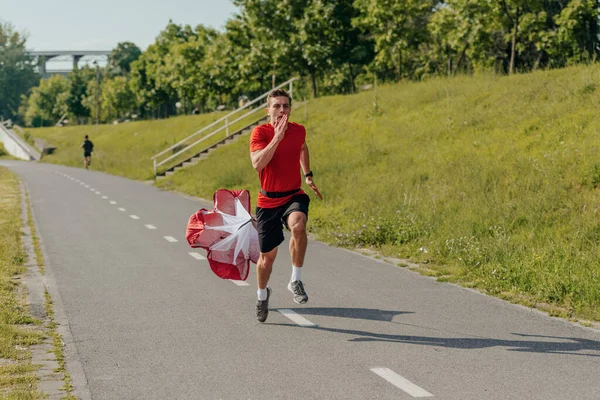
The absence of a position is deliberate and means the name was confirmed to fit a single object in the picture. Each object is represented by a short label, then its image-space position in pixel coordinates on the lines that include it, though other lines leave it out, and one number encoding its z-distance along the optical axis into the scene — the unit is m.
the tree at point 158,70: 86.94
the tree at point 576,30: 39.72
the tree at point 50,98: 130.12
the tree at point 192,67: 73.06
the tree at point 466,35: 39.31
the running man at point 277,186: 6.96
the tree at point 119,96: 103.31
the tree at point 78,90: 121.06
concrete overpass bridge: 177.68
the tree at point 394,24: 45.44
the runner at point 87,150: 48.94
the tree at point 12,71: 166.75
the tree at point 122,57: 130.25
